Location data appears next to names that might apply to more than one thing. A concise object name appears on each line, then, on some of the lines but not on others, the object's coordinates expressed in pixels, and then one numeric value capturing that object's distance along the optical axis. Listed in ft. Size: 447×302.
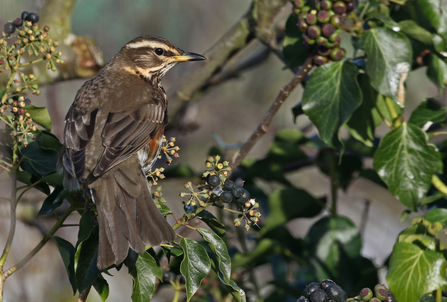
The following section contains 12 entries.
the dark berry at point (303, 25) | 18.77
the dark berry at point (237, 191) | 13.39
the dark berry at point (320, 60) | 19.48
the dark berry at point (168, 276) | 18.76
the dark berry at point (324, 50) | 19.33
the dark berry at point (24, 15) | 16.96
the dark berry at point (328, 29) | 18.45
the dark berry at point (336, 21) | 18.54
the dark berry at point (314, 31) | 18.58
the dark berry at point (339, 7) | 18.54
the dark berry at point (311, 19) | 18.53
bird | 14.39
